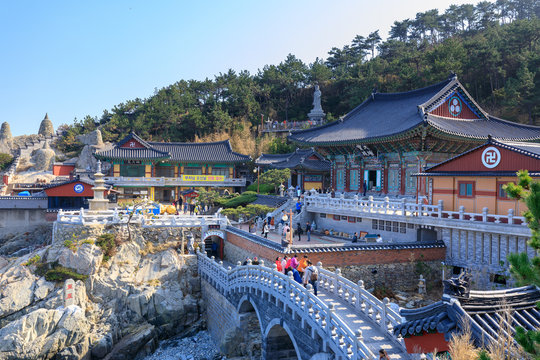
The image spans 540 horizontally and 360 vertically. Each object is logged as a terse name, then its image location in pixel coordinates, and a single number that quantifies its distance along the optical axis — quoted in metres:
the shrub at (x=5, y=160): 59.07
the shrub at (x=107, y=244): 28.81
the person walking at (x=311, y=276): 15.53
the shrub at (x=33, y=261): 27.80
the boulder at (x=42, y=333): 22.73
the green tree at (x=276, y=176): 40.34
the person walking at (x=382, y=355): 10.34
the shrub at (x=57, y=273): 27.03
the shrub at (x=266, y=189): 46.63
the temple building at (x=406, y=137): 27.44
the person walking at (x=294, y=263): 17.48
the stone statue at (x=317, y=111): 65.61
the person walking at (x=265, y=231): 26.32
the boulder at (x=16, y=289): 25.41
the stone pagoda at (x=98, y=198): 34.09
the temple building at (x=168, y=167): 48.75
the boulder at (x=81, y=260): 27.56
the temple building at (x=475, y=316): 8.07
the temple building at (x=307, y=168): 42.53
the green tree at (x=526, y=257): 6.90
